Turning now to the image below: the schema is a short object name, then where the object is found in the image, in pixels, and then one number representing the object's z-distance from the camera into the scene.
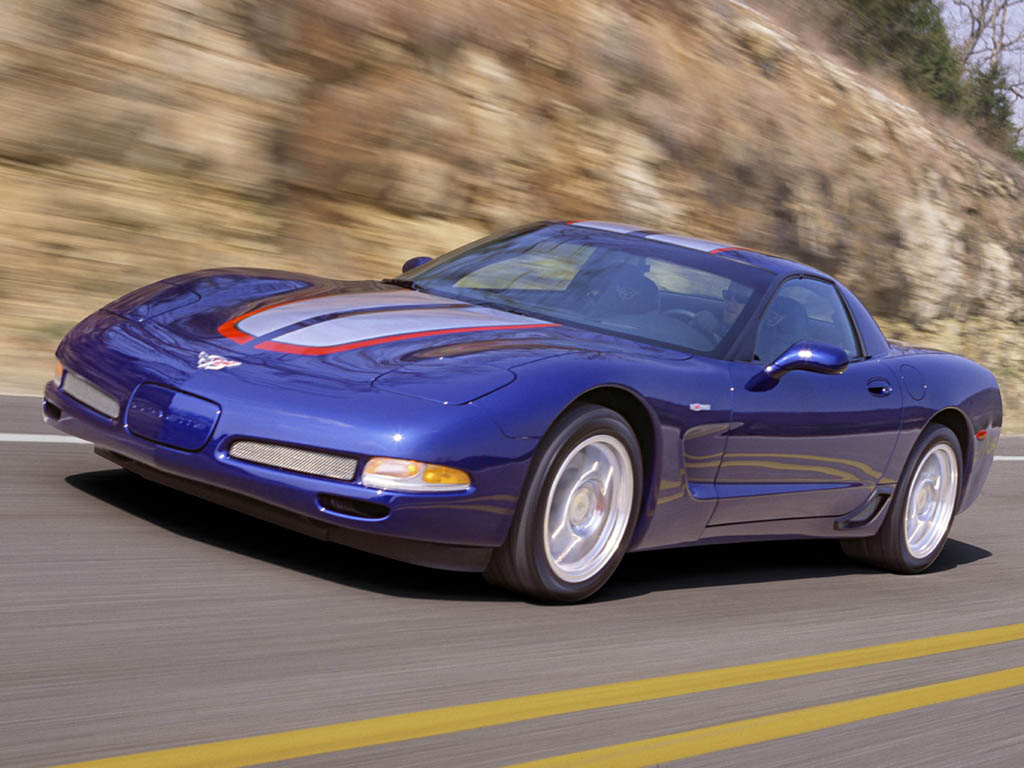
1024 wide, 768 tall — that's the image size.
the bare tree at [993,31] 38.22
